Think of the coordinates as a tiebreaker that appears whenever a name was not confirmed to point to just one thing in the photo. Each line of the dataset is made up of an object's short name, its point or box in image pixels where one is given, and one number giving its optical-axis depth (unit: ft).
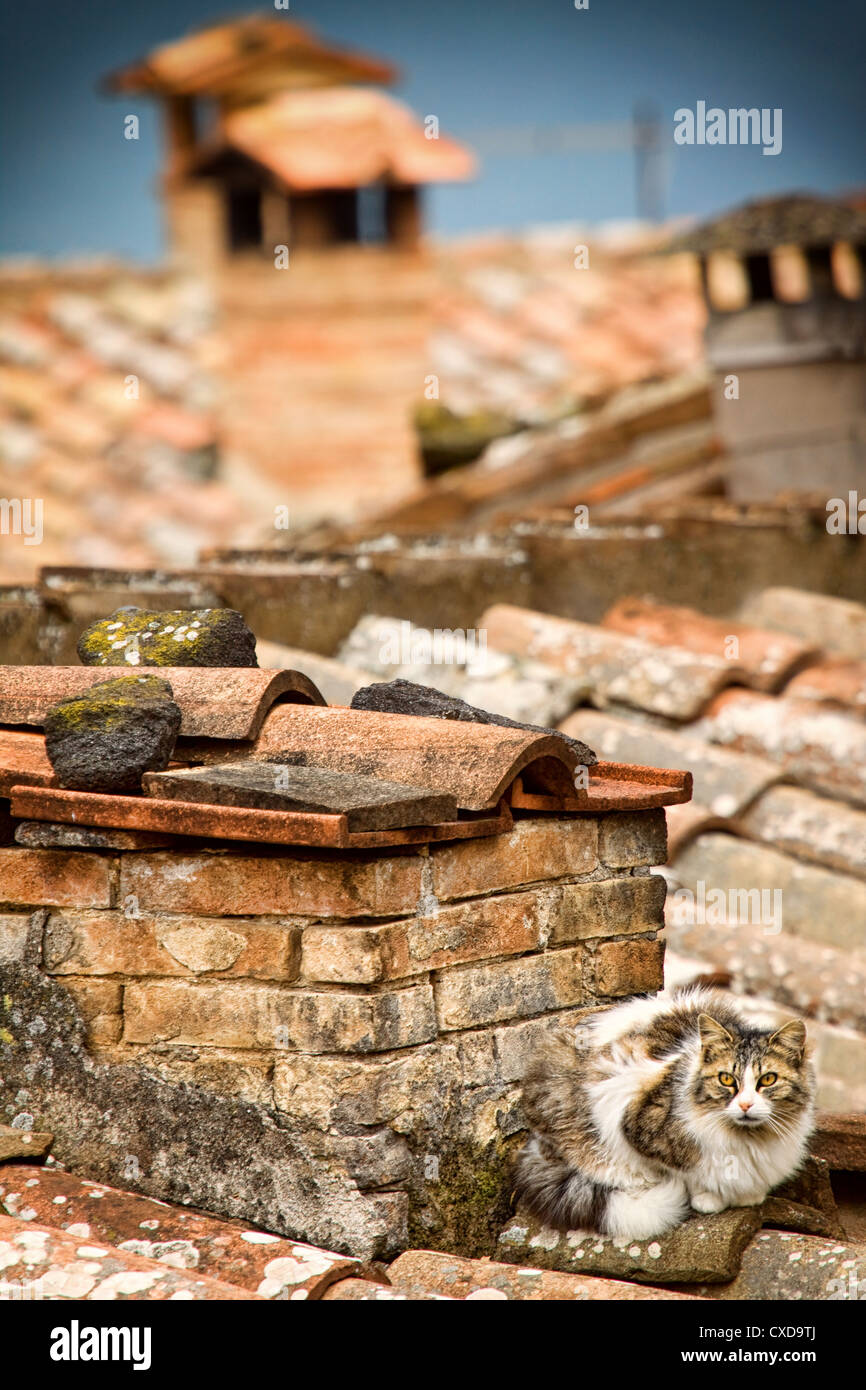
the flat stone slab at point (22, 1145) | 22.48
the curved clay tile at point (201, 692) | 23.58
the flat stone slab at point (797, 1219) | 22.27
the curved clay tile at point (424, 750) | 22.02
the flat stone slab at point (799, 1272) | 20.51
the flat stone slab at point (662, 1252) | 21.06
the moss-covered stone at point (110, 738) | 21.99
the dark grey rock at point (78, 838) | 21.80
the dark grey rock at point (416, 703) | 25.17
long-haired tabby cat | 21.56
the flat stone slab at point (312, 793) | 20.35
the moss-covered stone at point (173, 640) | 26.02
